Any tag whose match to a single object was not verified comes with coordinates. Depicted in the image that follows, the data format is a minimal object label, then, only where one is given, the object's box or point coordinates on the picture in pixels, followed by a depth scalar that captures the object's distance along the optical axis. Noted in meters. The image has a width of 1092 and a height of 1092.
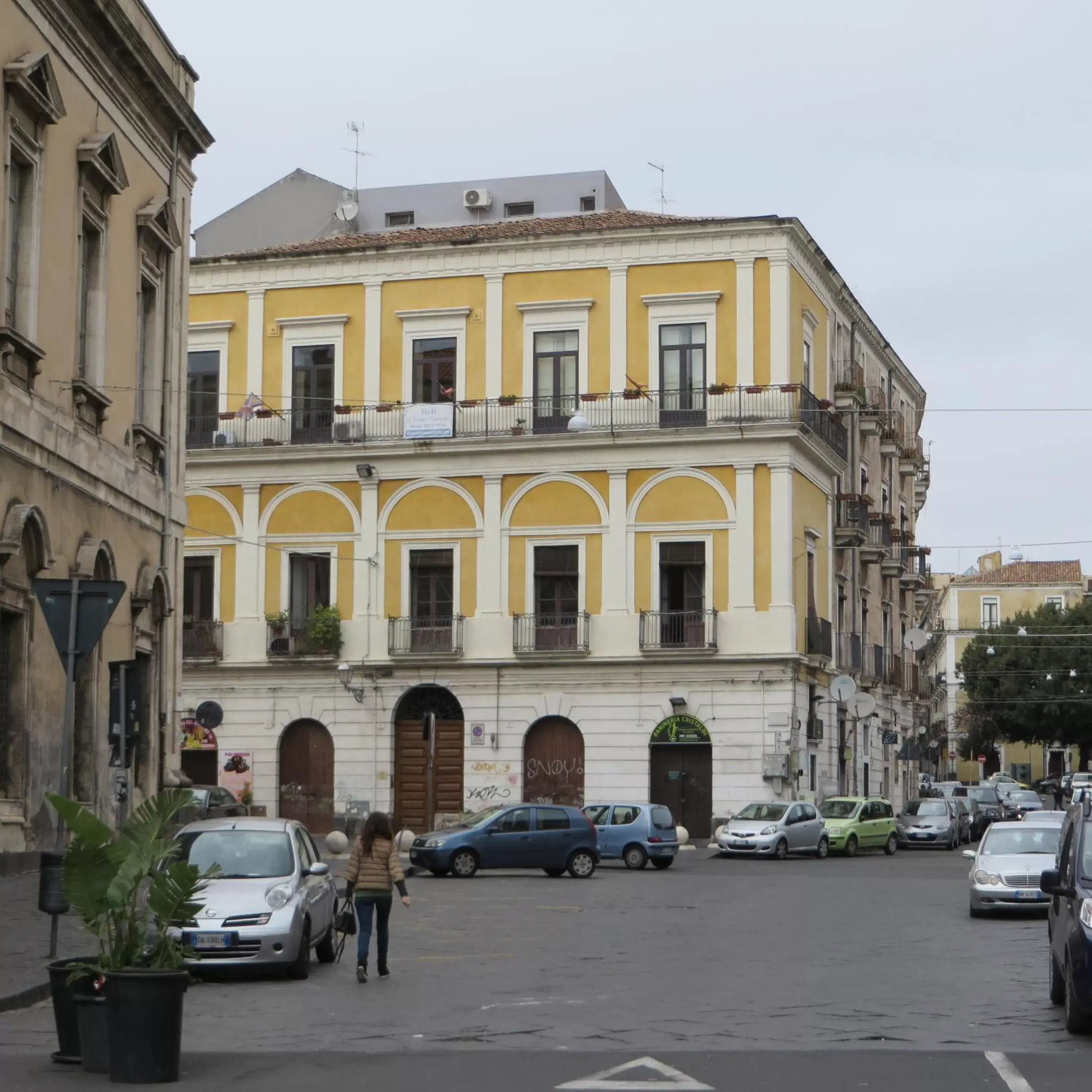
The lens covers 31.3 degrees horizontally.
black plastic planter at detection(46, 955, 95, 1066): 11.70
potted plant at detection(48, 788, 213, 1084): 11.34
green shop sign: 48.03
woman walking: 18.02
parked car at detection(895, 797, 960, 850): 50.59
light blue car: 39.91
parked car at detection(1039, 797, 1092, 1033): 13.25
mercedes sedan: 25.17
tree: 99.62
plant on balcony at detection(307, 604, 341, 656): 50.56
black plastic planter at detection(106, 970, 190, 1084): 11.32
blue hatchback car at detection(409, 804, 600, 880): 35.66
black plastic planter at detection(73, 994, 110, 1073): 11.59
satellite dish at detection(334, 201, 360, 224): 58.44
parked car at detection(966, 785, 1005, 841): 58.59
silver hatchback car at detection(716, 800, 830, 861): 43.19
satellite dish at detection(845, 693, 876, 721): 51.22
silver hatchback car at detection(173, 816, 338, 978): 17.38
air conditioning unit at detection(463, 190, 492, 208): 57.22
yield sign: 15.85
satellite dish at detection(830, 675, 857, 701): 49.22
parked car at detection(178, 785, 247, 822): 38.53
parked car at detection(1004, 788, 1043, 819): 68.19
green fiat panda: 46.50
